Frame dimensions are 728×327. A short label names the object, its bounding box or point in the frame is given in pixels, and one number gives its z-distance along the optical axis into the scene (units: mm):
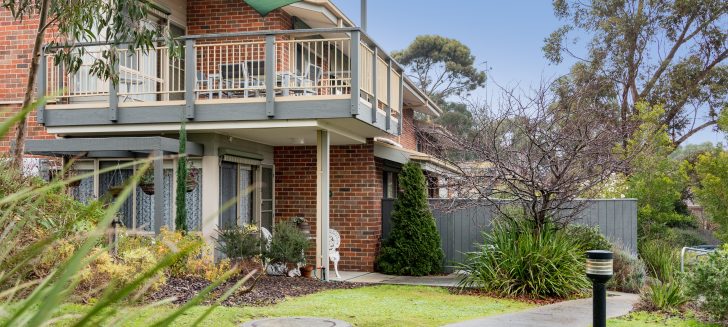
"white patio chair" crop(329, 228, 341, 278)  14188
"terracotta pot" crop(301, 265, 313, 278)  13445
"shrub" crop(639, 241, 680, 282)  13266
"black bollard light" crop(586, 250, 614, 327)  6215
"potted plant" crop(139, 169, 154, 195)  11820
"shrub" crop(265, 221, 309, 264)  12422
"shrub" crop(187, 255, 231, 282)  10195
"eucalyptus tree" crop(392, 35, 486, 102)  46844
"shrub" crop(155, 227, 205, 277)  9922
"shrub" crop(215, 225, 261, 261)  12055
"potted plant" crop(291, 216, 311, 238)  14273
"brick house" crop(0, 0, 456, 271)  11695
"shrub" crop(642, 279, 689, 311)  9133
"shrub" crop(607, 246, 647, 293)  12328
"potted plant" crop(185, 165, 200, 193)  11852
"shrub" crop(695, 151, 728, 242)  18984
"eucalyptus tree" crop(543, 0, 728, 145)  27984
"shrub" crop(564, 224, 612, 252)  12320
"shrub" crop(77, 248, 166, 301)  7932
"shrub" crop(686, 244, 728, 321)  7867
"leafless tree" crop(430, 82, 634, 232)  11262
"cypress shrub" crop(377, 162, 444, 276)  14578
